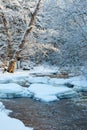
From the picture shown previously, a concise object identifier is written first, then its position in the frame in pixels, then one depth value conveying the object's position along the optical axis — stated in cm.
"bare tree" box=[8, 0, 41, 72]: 2503
